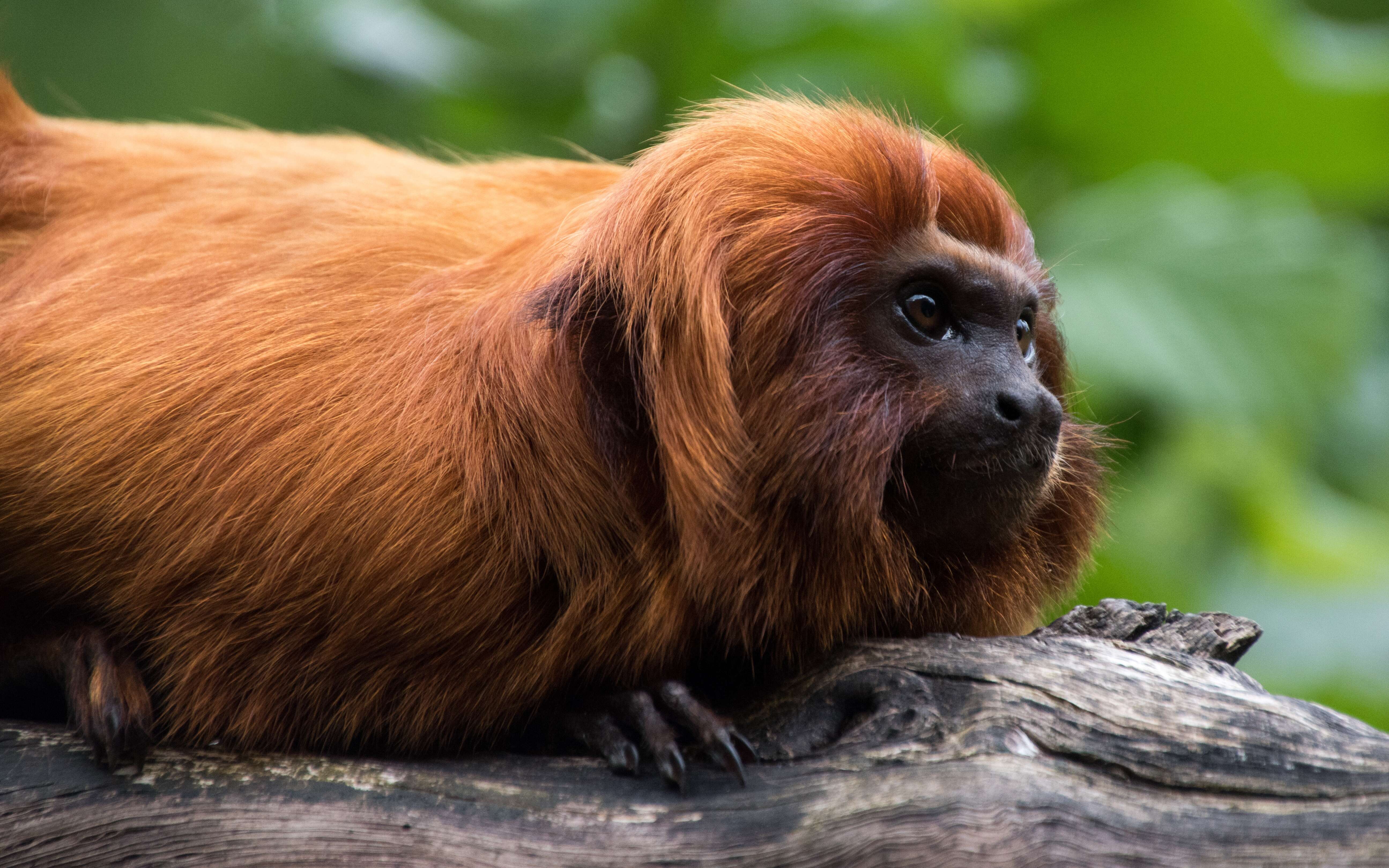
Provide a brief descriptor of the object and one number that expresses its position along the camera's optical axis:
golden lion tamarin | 1.98
